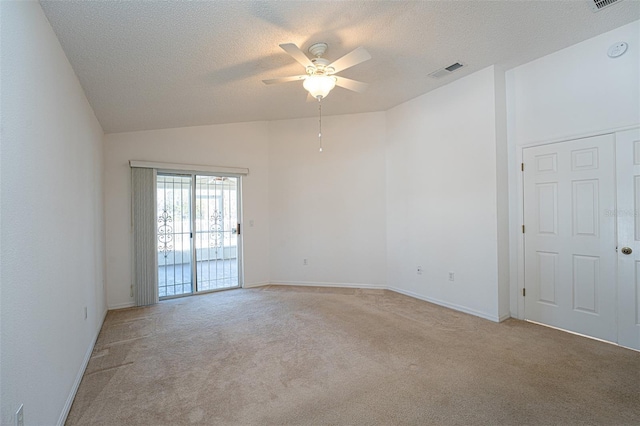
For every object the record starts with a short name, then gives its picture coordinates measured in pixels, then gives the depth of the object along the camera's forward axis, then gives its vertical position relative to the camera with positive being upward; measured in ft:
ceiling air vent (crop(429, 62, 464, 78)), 11.34 +5.52
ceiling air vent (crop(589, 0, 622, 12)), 7.97 +5.54
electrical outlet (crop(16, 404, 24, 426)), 4.38 -2.98
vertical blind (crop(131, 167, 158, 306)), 14.48 -1.03
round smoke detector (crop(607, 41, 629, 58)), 9.16 +4.94
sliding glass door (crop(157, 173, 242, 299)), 15.62 -1.07
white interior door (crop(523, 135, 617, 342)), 9.70 -0.94
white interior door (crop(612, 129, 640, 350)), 9.08 -0.84
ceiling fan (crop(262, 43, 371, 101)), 8.22 +4.17
